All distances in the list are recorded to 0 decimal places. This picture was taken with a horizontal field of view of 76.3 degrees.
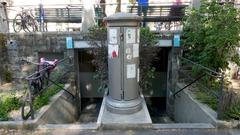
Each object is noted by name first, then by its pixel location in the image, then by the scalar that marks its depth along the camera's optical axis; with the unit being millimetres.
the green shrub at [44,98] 2980
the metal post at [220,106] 2531
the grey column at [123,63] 2747
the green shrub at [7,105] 2692
